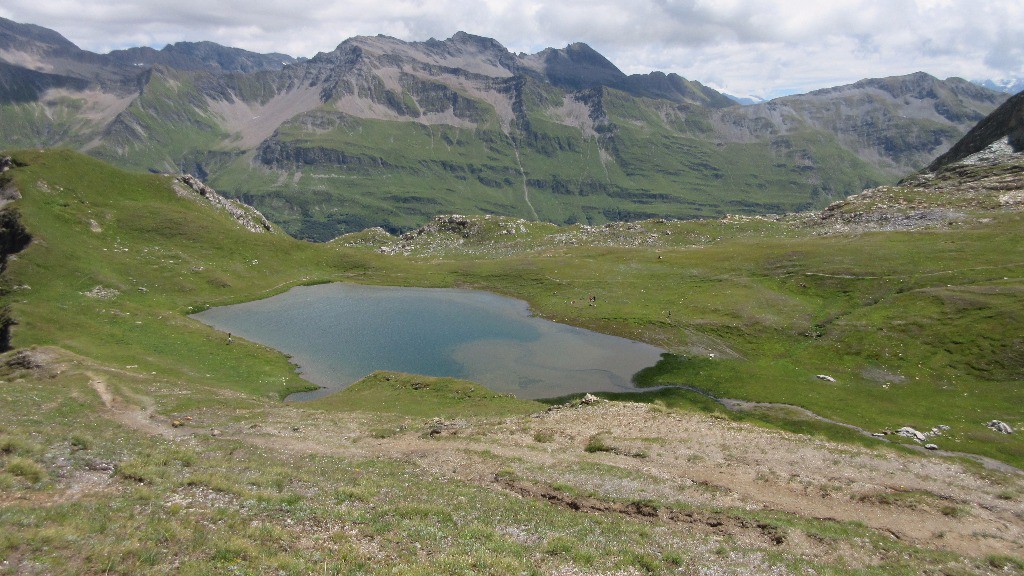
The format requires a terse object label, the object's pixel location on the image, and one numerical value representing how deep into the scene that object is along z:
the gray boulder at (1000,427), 53.38
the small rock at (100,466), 26.89
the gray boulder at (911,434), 52.34
